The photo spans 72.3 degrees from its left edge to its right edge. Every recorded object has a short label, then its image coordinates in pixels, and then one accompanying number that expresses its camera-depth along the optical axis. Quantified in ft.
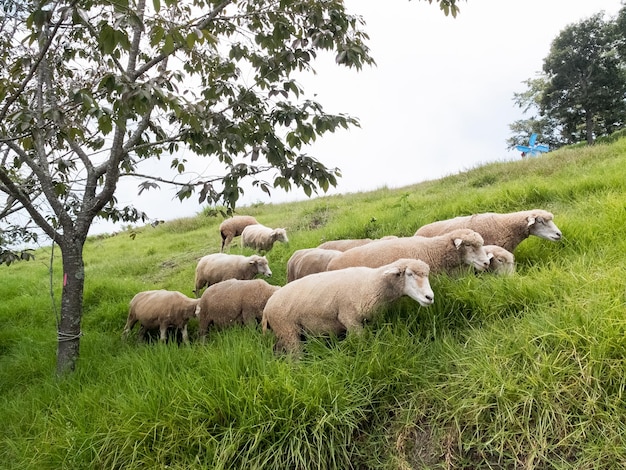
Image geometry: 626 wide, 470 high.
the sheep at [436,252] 13.85
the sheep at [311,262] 17.44
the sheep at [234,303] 15.83
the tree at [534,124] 103.40
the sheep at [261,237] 30.04
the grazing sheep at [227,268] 21.72
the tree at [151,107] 8.73
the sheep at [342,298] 11.39
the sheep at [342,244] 19.17
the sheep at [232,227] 36.78
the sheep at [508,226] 15.42
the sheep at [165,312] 18.42
